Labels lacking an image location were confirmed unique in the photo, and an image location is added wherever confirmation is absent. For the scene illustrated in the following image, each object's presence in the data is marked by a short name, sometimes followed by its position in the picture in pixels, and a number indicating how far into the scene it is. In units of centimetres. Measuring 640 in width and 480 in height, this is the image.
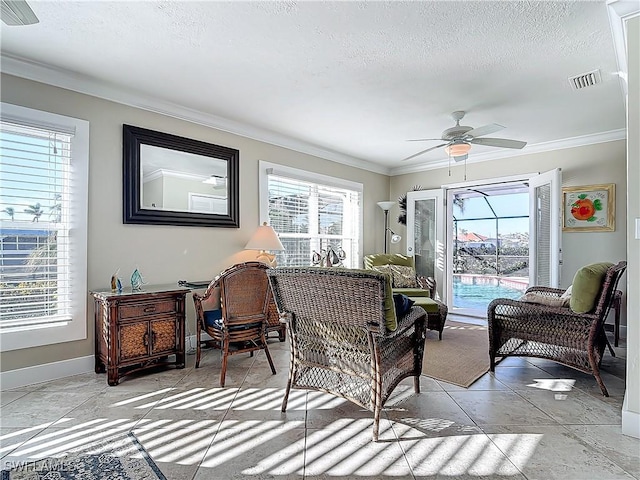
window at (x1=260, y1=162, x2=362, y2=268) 473
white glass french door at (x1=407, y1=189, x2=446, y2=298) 592
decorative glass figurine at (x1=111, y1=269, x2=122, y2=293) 298
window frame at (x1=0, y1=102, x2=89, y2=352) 292
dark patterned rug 171
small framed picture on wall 446
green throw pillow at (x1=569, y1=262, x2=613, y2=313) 270
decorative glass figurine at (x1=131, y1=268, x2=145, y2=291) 309
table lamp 409
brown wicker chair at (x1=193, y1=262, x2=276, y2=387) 293
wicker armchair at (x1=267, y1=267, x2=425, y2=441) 202
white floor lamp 606
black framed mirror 342
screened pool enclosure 822
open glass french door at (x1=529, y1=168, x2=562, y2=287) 438
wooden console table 284
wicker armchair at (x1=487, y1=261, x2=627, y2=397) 270
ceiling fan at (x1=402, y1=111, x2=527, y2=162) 354
